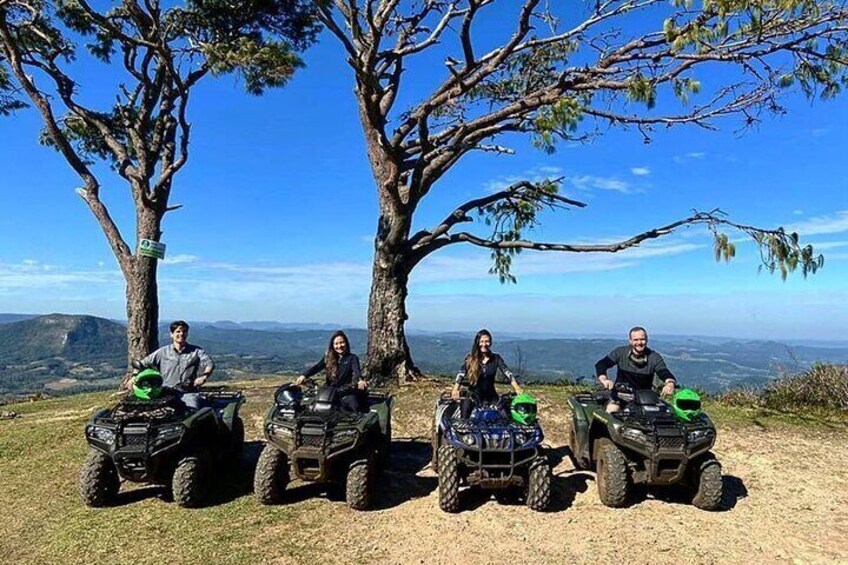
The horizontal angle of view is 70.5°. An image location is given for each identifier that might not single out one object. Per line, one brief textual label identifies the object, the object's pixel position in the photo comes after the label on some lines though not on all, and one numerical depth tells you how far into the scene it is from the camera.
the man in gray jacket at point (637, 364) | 6.56
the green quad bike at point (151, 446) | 5.56
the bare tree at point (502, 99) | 8.52
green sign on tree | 11.27
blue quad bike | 5.57
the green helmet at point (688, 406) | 5.68
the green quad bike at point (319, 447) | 5.66
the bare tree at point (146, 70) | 10.75
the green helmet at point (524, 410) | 5.91
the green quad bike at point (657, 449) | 5.48
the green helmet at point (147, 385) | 5.88
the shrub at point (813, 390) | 10.91
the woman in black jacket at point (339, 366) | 6.95
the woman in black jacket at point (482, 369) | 6.88
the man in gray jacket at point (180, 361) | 6.91
